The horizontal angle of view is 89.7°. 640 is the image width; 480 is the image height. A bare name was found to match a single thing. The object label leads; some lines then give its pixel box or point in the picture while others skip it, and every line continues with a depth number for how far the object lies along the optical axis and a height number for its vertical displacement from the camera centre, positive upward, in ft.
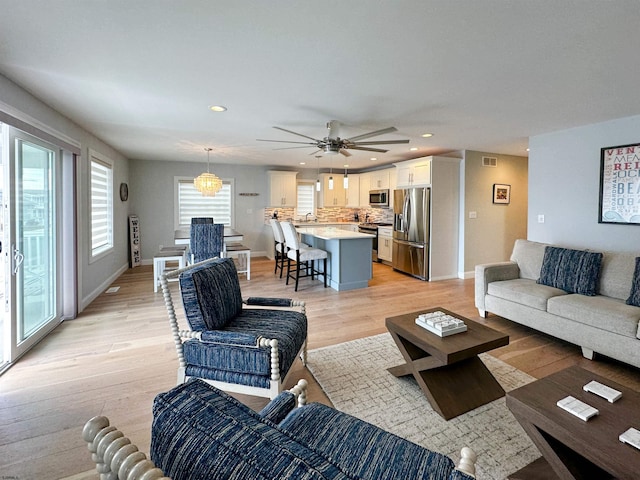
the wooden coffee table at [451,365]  6.77 -3.24
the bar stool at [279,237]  19.13 -0.66
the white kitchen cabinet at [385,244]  23.54 -1.24
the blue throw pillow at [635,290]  9.09 -1.76
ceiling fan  12.53 +3.29
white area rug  5.74 -3.93
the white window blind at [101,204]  15.64 +1.08
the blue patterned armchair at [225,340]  6.36 -2.36
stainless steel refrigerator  19.20 -0.23
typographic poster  11.93 +1.70
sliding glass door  8.89 -0.48
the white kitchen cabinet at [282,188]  26.17 +3.10
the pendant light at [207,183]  20.49 +2.71
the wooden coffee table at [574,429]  4.00 -2.74
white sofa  8.50 -2.32
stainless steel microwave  24.45 +2.26
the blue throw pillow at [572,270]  10.41 -1.41
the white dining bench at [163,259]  16.97 -1.82
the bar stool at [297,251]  16.72 -1.33
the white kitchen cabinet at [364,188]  26.81 +3.29
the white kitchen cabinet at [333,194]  27.68 +2.85
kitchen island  16.83 -1.79
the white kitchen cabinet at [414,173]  19.12 +3.41
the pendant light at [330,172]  25.85 +4.77
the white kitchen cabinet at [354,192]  27.84 +3.02
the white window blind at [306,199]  28.45 +2.43
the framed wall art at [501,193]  20.12 +2.20
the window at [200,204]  24.99 +1.72
